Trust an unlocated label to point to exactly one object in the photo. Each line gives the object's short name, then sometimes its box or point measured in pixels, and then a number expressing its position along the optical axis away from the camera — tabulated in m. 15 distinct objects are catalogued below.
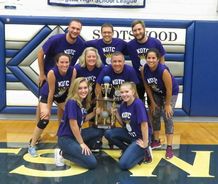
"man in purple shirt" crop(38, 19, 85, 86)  4.36
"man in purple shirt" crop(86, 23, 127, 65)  4.42
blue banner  5.71
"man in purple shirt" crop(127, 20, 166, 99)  4.23
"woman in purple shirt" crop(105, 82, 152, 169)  3.74
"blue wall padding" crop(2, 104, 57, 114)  5.52
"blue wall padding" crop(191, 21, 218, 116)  5.45
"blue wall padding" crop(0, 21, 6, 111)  5.36
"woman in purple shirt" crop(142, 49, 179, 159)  3.96
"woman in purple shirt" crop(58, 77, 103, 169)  3.70
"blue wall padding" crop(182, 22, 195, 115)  5.44
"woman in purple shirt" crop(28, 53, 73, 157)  4.02
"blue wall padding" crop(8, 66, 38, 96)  5.46
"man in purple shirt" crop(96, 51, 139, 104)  4.13
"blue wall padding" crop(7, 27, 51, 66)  5.42
